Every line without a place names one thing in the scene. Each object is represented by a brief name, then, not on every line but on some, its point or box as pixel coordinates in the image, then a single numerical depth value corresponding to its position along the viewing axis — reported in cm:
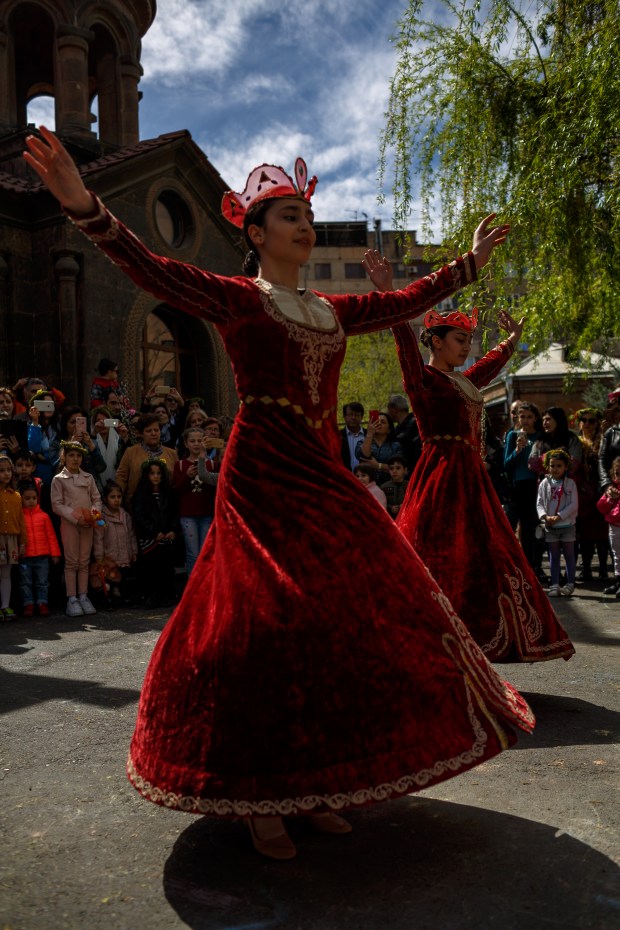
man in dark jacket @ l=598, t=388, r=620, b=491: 916
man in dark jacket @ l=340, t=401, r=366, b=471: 974
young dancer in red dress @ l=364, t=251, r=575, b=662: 453
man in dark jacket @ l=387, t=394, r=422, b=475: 980
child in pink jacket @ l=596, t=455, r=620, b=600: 862
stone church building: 1482
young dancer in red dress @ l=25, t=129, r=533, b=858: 244
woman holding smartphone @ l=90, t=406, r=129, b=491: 941
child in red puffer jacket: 820
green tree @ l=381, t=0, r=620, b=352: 946
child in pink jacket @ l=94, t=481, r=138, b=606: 866
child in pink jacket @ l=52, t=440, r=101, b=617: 832
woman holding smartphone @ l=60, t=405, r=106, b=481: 903
